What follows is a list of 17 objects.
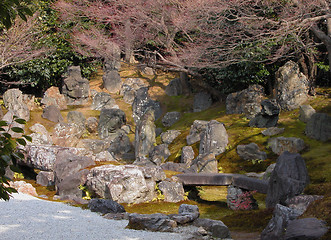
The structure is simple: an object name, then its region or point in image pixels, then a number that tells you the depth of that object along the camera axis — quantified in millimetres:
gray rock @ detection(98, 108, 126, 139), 22312
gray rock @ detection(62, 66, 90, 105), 25281
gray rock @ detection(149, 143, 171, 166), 17359
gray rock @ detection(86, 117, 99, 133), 22694
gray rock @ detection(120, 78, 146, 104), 26453
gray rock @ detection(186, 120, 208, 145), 17781
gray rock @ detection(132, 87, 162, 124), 24906
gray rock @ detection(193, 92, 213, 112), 23766
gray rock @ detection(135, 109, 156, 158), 18875
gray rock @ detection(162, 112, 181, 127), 23250
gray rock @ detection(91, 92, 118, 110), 25062
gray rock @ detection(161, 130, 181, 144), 19562
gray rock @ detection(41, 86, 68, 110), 24156
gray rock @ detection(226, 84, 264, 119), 18953
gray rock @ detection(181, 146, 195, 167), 16484
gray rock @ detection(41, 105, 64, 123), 22438
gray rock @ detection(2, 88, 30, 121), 21734
